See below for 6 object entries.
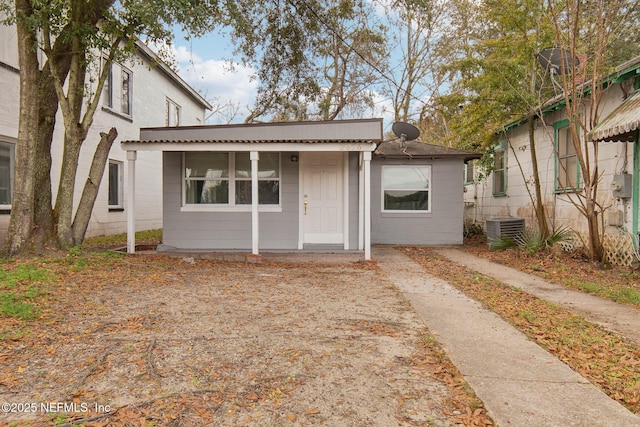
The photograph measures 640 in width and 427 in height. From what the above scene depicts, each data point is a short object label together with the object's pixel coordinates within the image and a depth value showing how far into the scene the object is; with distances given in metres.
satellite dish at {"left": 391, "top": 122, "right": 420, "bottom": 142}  11.16
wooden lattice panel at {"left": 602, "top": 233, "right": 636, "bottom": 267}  7.13
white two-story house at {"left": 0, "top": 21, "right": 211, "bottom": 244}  8.71
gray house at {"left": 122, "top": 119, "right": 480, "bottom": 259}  9.20
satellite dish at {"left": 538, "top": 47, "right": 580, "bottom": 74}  8.34
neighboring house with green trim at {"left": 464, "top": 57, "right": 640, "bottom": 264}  6.86
